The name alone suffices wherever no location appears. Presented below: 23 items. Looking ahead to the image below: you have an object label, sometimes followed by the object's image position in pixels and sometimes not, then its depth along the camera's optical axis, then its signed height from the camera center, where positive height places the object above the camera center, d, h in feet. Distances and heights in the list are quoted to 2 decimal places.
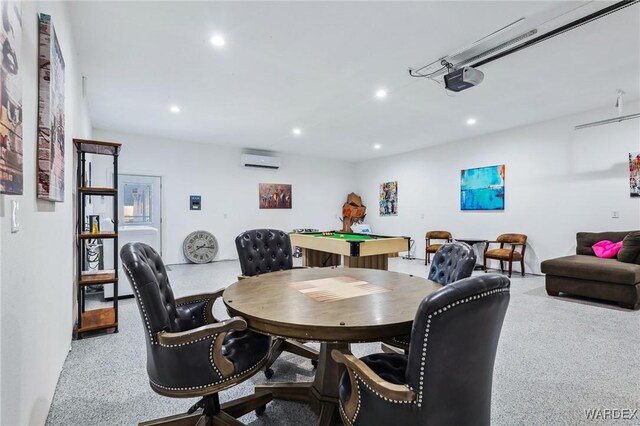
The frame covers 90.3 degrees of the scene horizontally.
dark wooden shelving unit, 10.01 -0.72
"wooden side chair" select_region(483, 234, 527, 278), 19.11 -2.37
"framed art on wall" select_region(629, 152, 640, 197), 15.94 +1.94
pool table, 13.97 -1.66
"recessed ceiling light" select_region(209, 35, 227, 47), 10.13 +5.62
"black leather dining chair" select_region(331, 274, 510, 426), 3.39 -1.67
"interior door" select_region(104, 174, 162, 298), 22.67 +0.93
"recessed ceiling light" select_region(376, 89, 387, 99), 14.61 +5.60
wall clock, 24.21 -2.55
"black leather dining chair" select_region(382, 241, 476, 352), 6.66 -1.19
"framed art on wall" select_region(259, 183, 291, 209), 28.35 +1.61
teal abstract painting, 21.67 +1.73
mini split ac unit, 26.73 +4.50
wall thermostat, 24.89 +0.92
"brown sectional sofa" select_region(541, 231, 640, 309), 12.82 -2.68
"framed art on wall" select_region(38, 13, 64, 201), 5.54 +1.87
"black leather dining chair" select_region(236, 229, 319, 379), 9.57 -1.18
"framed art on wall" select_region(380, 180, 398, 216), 29.50 +1.38
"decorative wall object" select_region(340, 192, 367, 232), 32.04 +0.10
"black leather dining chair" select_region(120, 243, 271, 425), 4.83 -2.17
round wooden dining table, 4.49 -1.57
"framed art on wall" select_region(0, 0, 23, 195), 3.43 +1.32
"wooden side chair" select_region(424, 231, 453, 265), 23.63 -1.96
